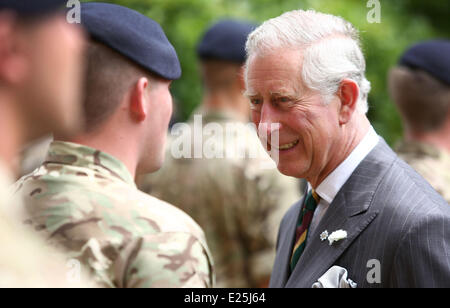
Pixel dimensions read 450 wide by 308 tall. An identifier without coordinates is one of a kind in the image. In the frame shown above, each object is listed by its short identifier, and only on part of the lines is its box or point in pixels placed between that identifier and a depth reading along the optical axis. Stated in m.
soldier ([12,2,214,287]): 4.11
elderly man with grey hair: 4.94
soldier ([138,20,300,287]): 8.54
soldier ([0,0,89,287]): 2.46
